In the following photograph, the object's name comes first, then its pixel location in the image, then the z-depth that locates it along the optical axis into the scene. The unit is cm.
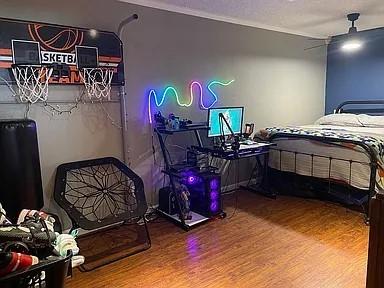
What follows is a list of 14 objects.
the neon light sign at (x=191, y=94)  338
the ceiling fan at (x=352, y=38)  382
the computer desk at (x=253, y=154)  326
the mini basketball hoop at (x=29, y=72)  249
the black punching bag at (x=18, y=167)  226
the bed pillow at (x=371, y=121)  423
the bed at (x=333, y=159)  321
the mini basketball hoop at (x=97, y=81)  288
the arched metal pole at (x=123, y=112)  305
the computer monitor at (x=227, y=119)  344
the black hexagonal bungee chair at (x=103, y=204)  256
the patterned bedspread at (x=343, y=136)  318
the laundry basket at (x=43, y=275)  111
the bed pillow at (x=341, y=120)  444
